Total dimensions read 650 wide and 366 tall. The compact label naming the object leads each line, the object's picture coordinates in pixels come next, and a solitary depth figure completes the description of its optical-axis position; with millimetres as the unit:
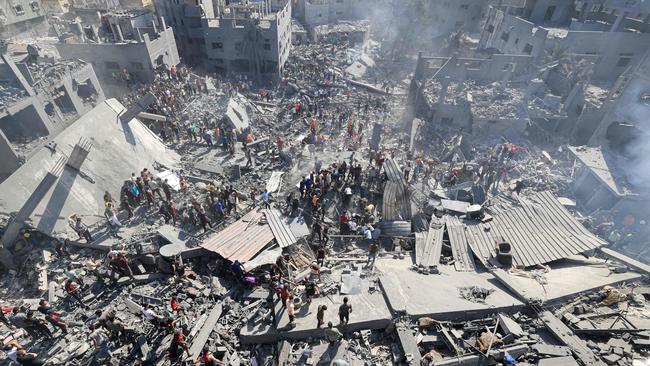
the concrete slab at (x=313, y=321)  10289
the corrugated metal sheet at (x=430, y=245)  13617
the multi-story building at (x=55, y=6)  48531
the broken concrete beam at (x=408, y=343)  9488
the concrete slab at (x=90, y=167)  14164
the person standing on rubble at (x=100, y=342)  10184
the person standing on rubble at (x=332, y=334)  9750
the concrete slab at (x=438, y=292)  10625
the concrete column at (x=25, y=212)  12969
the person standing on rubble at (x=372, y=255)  13415
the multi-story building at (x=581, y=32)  30016
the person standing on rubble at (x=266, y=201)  16109
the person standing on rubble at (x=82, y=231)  13859
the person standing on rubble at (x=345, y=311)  9822
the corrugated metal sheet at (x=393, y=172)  16555
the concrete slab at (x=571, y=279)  11172
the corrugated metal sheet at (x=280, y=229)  14084
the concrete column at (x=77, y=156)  15719
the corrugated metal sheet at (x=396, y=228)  15125
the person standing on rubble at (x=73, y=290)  11492
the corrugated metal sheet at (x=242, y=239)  13023
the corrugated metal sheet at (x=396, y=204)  15703
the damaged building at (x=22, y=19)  39438
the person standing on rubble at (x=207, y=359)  9438
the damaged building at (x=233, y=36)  31203
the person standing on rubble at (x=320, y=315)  9859
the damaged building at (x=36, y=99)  17469
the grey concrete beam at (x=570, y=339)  9164
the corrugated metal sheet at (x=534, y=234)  13414
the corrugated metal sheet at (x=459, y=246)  13438
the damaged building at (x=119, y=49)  26688
